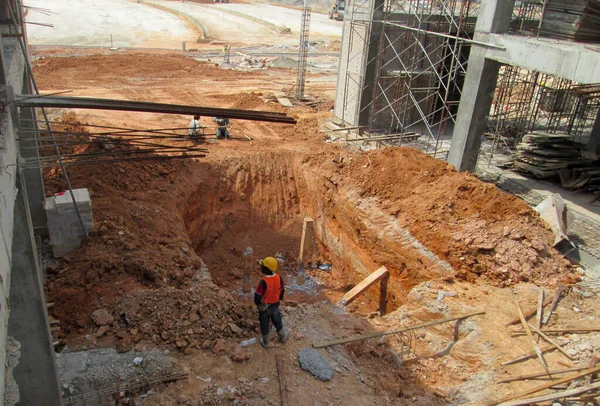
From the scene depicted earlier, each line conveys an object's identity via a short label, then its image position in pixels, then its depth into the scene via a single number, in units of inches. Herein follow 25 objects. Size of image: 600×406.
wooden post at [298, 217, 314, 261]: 463.5
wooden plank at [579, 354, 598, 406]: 239.3
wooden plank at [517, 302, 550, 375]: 274.9
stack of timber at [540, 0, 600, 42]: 445.1
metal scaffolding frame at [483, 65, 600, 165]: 620.4
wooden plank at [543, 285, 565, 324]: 315.7
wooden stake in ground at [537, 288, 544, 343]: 310.1
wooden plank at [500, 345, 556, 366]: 281.0
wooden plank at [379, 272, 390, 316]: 433.1
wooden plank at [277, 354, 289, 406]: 249.6
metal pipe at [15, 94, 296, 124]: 193.0
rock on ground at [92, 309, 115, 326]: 279.5
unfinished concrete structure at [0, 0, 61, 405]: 162.6
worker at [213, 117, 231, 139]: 620.7
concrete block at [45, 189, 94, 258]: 333.4
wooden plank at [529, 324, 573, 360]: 283.8
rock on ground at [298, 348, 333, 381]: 272.4
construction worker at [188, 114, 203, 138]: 559.6
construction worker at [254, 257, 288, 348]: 279.1
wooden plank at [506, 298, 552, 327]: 313.4
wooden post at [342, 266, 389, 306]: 406.3
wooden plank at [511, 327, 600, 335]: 301.4
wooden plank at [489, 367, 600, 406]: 251.4
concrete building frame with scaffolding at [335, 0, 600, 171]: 420.5
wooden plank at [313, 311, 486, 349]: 305.3
